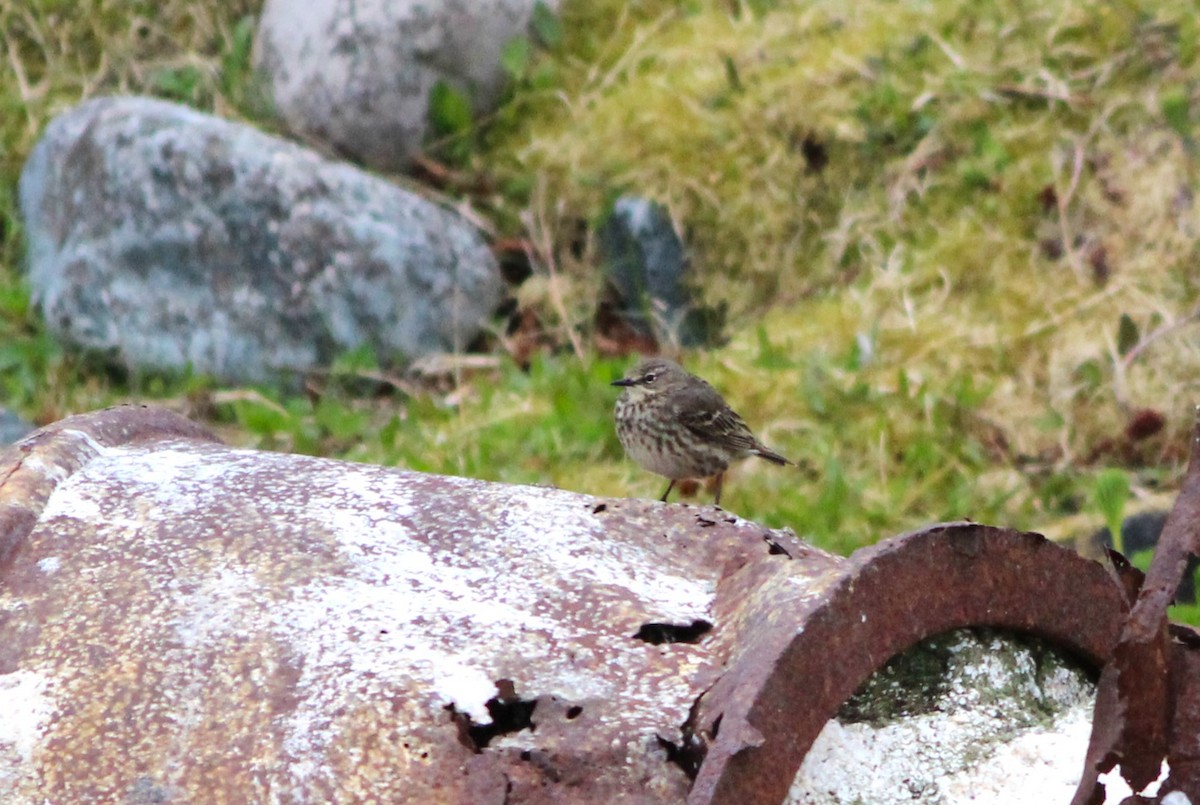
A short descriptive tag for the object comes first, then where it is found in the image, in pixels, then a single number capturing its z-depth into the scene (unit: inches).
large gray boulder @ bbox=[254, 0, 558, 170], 555.2
